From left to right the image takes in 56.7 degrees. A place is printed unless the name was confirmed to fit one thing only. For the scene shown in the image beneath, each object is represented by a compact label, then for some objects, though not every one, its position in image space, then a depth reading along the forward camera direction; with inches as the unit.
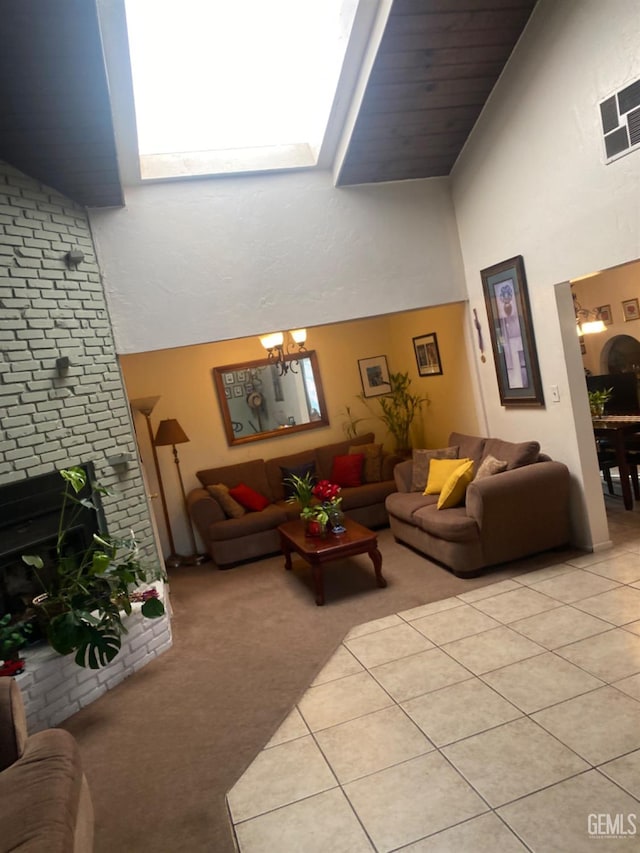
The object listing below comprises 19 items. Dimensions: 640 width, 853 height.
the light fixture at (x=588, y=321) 246.8
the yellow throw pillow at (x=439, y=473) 199.9
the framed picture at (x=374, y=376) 278.7
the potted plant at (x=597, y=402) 216.2
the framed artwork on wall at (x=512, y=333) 175.9
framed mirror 258.1
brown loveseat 165.9
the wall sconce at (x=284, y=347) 200.0
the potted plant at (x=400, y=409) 271.9
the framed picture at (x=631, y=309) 250.8
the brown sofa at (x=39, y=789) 72.8
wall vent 125.0
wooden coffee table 169.0
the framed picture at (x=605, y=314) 264.2
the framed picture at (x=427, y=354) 242.1
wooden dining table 196.7
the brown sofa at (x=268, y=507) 224.7
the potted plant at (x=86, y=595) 129.1
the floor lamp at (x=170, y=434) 231.0
